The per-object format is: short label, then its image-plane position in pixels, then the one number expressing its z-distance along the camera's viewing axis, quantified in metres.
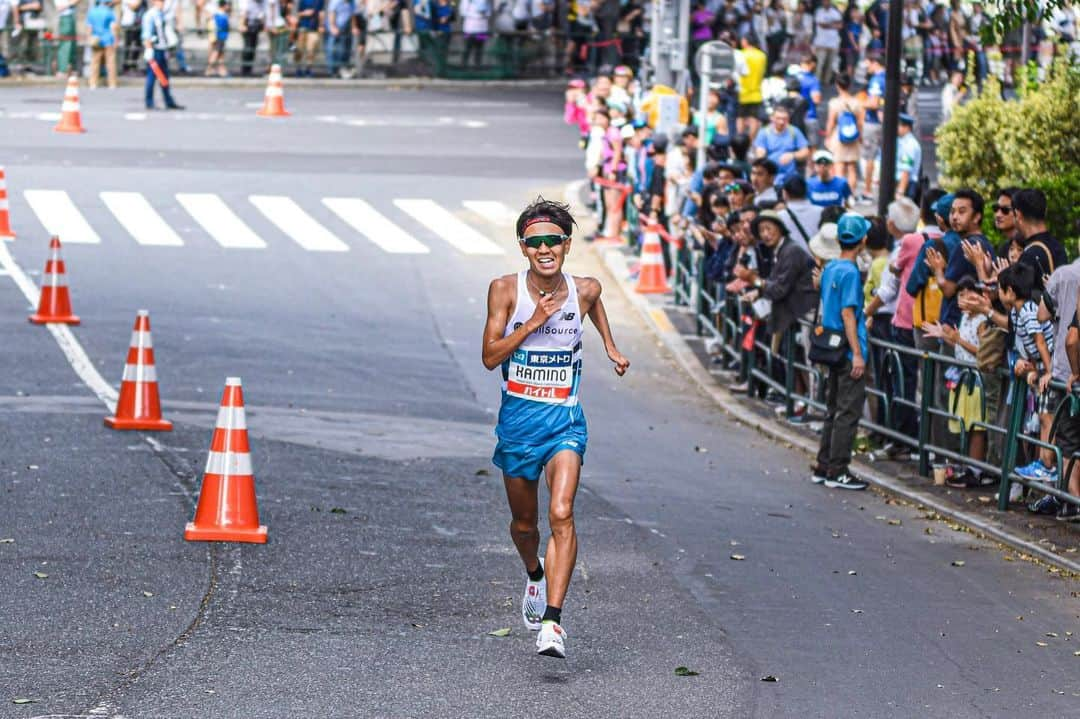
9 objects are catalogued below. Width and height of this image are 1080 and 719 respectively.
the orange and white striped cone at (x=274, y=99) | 39.31
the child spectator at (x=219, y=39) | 44.75
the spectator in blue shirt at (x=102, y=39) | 41.28
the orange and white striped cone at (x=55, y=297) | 19.16
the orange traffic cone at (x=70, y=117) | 35.25
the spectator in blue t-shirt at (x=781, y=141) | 23.83
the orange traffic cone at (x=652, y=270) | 23.95
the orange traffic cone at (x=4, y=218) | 25.16
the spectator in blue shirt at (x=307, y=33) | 45.06
